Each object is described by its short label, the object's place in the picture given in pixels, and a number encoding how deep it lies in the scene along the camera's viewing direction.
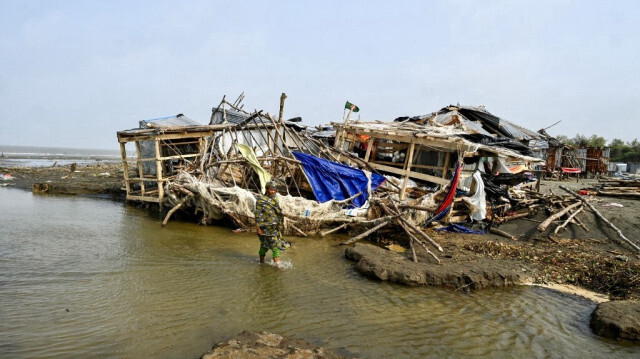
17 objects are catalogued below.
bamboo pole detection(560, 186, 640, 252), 8.83
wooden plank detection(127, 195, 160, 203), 12.86
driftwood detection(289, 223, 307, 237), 9.88
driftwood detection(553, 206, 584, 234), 10.13
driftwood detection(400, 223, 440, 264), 7.41
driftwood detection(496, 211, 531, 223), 11.47
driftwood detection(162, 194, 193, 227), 10.51
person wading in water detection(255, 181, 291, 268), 7.01
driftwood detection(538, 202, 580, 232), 10.14
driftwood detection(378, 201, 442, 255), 7.97
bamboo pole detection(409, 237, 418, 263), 7.48
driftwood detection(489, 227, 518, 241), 10.28
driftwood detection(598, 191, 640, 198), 14.31
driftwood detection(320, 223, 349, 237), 9.68
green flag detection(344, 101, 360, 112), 13.13
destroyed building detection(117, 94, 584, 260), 10.15
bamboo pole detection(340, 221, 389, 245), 9.16
